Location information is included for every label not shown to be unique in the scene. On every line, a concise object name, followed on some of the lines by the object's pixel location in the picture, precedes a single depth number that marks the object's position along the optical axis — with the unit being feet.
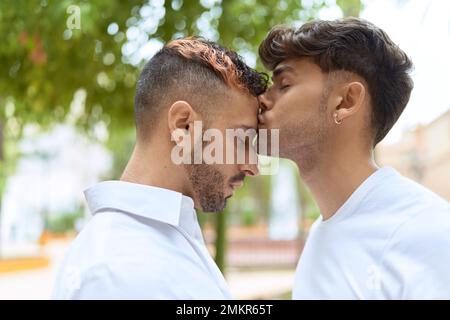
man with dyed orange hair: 2.93
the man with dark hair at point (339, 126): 3.64
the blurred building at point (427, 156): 25.03
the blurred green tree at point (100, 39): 8.57
